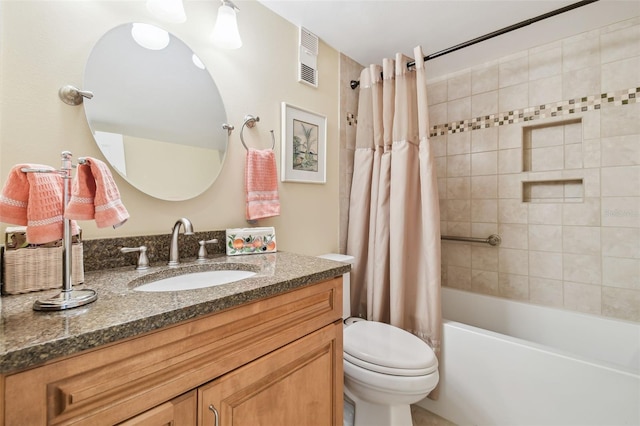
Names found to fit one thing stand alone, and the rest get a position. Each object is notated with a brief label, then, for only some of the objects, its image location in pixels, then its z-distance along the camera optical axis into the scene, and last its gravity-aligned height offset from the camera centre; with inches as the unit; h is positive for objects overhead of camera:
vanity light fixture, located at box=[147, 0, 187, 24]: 40.2 +30.3
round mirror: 38.4 +15.9
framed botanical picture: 61.1 +16.0
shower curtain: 61.7 +2.6
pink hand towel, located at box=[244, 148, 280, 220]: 52.8 +5.8
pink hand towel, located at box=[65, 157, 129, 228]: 23.4 +1.4
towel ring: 53.1 +18.0
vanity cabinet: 18.4 -13.9
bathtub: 43.6 -29.6
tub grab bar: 78.4 -7.6
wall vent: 63.7 +36.8
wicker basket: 27.5 -5.8
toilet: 44.2 -26.3
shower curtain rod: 50.2 +37.1
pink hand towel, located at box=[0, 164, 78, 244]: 22.2 +0.8
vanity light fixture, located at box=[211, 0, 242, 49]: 47.5 +32.3
